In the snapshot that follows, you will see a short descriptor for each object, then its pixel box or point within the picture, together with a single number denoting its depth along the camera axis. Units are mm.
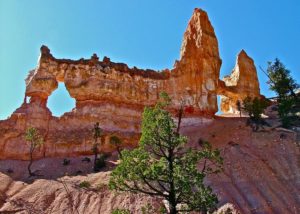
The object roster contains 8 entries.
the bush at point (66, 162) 44125
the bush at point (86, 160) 44469
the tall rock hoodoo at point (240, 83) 61938
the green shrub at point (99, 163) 42228
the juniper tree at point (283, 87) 50375
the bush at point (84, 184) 38003
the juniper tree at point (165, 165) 22375
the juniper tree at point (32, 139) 41875
